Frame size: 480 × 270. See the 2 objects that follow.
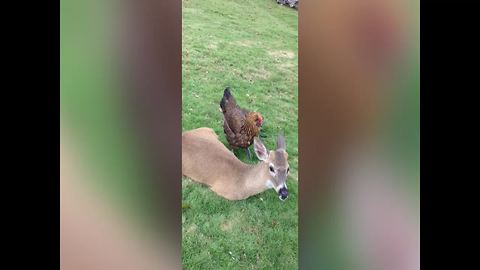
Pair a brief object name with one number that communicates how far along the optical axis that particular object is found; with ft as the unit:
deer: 10.04
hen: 10.65
